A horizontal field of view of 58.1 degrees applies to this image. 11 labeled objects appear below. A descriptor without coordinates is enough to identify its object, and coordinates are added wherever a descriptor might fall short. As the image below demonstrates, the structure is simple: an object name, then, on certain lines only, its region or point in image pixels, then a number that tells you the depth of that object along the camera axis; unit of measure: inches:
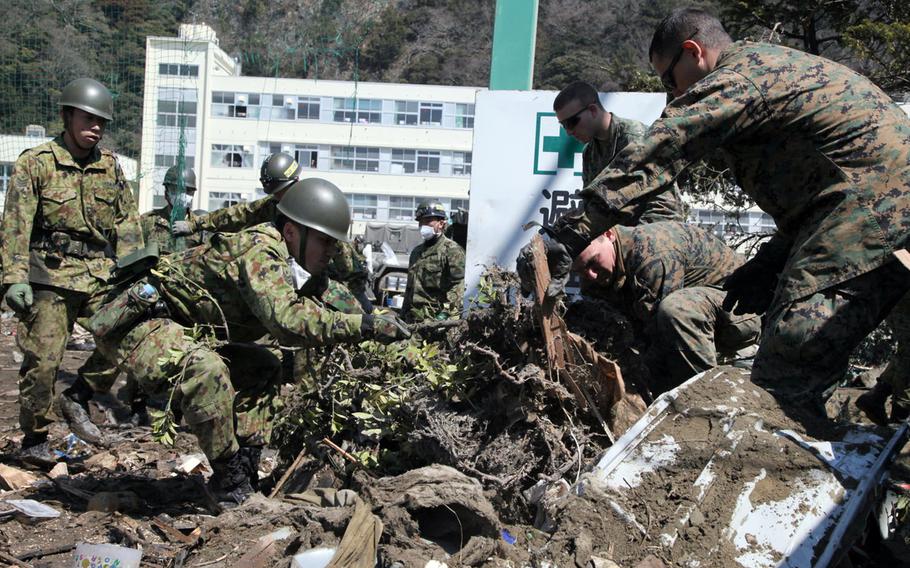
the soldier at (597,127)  176.1
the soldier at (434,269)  327.9
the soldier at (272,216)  222.2
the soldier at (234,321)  145.6
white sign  204.1
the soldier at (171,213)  335.3
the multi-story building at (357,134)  1667.1
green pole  220.5
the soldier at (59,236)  185.6
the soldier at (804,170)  105.8
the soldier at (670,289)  148.6
